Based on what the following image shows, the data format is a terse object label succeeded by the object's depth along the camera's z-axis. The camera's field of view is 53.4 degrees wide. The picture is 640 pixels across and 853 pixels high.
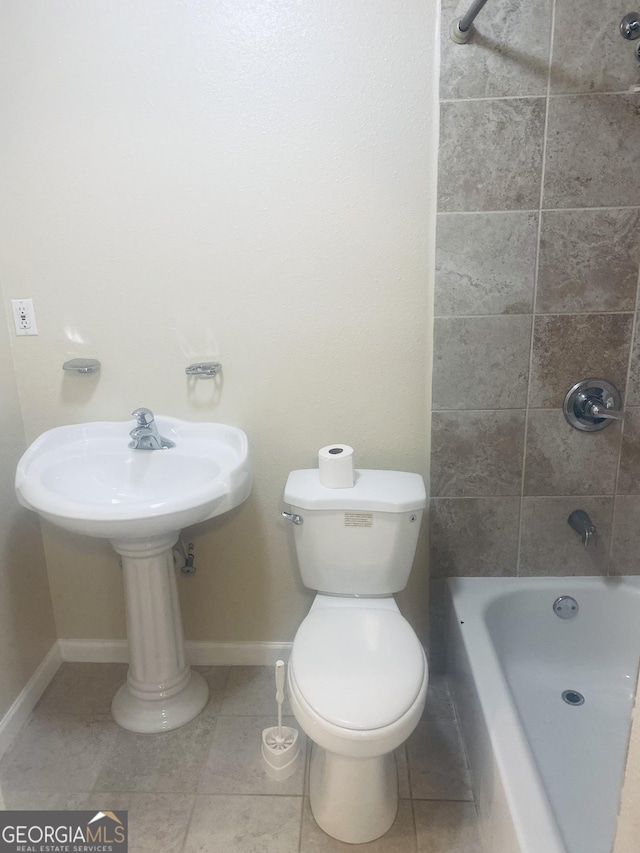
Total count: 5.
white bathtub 1.33
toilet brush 1.71
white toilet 1.38
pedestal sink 1.71
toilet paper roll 1.75
